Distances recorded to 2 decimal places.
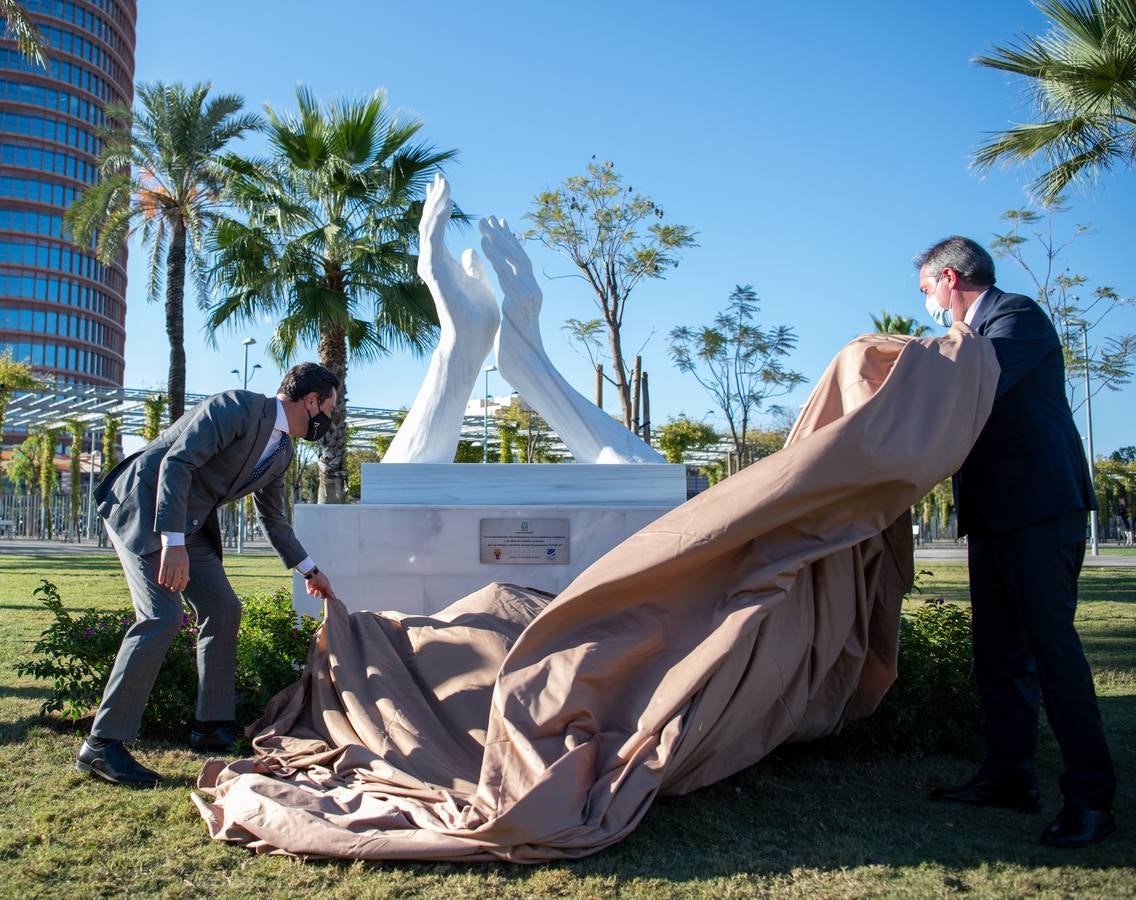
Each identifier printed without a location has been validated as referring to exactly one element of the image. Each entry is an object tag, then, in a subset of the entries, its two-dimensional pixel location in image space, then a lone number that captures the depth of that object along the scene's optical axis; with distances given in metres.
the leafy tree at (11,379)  27.97
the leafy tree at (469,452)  43.10
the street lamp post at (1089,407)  28.98
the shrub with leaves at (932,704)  4.44
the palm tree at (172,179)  18.83
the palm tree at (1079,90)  10.70
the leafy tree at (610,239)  27.41
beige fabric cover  3.08
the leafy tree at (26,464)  50.09
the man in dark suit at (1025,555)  3.28
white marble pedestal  6.25
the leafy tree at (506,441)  39.09
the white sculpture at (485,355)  7.12
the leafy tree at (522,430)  39.69
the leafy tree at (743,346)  32.53
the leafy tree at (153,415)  29.94
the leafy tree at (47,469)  41.97
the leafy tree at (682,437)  38.69
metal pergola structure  35.56
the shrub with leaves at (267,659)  4.92
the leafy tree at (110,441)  34.31
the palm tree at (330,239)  16.33
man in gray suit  3.92
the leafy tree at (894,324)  31.87
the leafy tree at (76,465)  39.31
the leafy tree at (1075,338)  28.97
